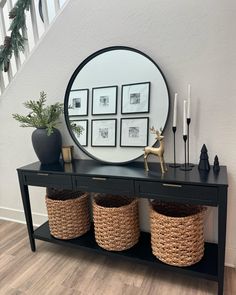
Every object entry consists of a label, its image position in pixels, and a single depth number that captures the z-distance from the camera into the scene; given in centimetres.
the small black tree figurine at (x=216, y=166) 158
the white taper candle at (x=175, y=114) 167
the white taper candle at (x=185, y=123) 168
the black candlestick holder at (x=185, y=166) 165
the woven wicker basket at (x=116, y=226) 175
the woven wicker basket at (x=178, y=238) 152
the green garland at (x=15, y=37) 217
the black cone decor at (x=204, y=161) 161
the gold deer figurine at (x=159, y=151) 161
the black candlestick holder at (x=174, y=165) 169
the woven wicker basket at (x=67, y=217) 197
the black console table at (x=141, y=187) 140
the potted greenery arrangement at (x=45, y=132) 196
